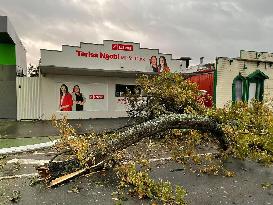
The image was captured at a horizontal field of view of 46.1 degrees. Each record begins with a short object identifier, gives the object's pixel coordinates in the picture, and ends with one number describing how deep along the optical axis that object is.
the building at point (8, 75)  18.38
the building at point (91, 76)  18.09
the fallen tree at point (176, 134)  6.65
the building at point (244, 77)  20.30
